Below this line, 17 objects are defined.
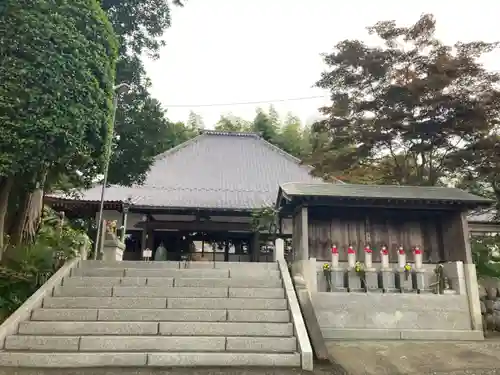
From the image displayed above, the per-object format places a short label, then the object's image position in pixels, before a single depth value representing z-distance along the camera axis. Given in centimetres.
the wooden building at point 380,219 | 893
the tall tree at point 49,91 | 632
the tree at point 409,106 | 1091
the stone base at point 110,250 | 1007
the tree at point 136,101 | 1121
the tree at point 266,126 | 2805
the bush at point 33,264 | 712
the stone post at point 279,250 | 872
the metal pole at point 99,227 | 995
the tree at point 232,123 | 3073
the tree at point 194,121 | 3412
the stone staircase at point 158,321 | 541
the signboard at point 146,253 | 1441
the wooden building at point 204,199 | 1438
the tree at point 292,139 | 2662
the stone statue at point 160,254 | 1591
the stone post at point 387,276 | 842
